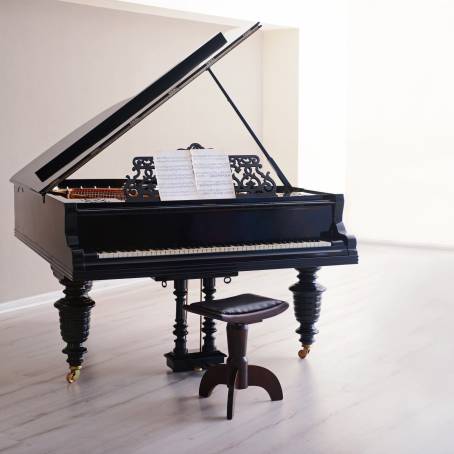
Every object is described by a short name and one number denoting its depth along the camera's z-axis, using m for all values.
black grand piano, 4.18
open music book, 4.39
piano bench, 3.98
